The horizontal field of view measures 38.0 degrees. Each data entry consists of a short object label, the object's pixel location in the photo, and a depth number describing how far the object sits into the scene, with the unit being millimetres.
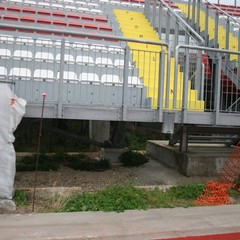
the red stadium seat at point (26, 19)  13441
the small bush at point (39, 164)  9555
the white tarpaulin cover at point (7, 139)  5516
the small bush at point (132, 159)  10844
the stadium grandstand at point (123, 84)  7090
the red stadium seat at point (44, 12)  14891
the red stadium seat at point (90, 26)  13906
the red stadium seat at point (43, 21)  13519
